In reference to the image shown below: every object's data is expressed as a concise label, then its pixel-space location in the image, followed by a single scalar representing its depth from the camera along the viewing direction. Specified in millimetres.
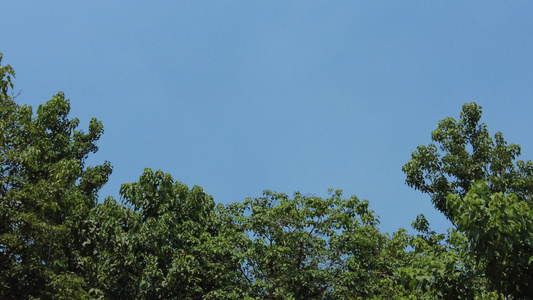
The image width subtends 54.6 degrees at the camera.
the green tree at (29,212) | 12602
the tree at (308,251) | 15594
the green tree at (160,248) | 15320
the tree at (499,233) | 7605
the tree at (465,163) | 19078
